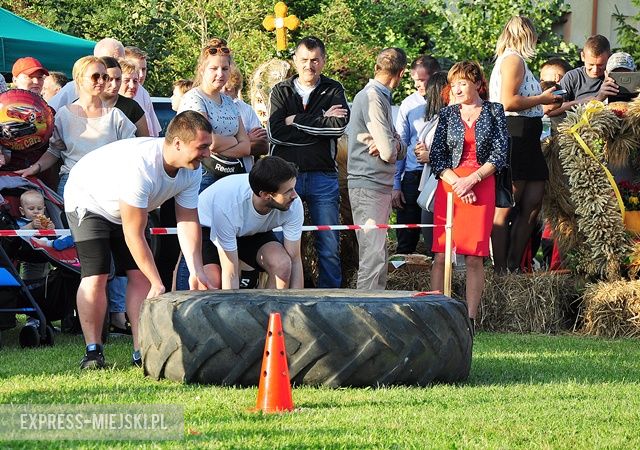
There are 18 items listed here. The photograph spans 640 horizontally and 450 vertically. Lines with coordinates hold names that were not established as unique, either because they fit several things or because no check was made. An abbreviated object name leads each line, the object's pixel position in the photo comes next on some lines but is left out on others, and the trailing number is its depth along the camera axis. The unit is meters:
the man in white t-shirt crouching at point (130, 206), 14.52
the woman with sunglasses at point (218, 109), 18.95
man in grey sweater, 20.86
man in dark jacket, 20.89
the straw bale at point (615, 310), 20.19
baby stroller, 17.84
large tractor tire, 13.29
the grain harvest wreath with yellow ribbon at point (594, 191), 20.92
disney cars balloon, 18.59
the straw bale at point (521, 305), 20.94
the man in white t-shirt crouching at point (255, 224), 16.05
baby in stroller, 18.80
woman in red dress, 19.29
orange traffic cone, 11.71
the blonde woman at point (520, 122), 20.97
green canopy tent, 29.25
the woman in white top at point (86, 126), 18.77
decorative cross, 36.81
